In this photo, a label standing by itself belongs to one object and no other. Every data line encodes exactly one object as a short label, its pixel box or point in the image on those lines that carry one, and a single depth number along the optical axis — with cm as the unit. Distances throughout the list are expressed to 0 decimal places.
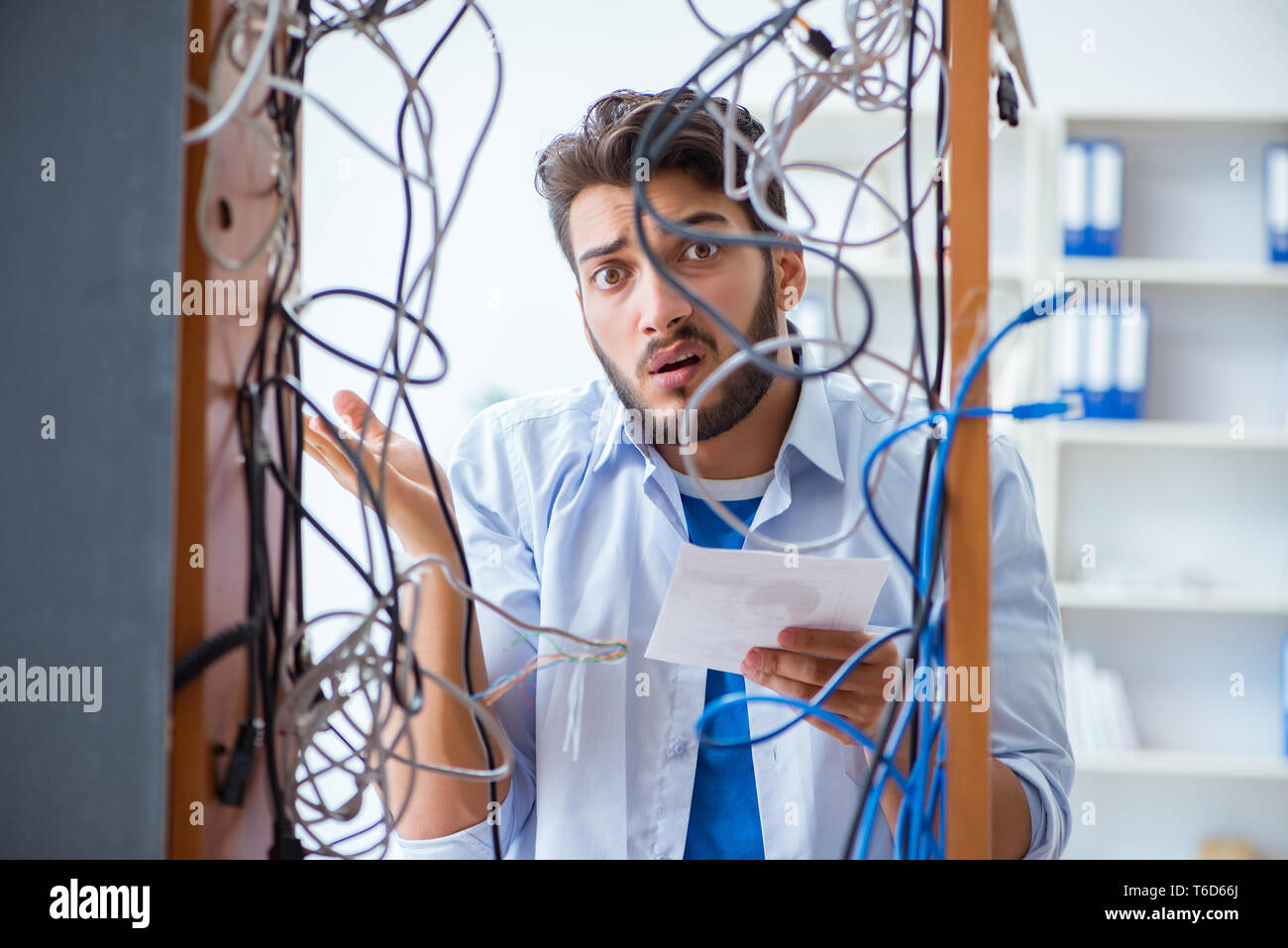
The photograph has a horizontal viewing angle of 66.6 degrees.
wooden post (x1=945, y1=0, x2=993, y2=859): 63
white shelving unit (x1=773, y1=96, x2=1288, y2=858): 262
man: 109
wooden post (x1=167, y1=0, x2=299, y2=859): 61
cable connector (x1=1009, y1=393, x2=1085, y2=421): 62
